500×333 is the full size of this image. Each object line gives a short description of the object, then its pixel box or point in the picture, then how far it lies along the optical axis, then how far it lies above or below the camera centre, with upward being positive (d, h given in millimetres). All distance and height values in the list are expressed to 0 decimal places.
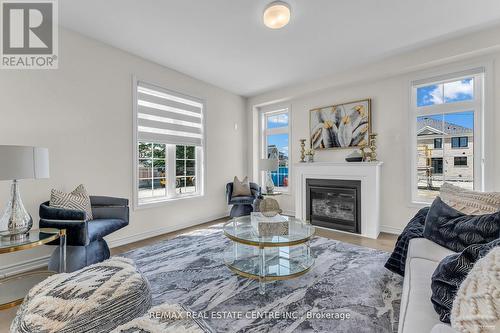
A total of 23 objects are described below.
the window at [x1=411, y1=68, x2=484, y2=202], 3141 +483
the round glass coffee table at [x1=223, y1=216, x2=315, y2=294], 1907 -929
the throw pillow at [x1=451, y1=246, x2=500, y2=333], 660 -431
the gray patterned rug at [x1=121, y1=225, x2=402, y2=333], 1581 -1084
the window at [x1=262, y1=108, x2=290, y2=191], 5046 +550
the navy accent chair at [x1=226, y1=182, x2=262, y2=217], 4250 -701
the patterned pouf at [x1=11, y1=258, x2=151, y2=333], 1088 -708
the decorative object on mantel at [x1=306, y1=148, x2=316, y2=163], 4367 +189
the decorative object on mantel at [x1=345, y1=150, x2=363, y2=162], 3767 +126
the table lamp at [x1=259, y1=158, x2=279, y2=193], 4422 -18
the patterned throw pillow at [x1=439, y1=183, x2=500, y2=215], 1744 -297
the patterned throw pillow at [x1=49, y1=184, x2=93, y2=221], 2447 -372
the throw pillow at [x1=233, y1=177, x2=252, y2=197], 4496 -471
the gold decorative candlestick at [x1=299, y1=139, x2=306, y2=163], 4475 +298
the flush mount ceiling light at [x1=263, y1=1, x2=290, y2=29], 2322 +1590
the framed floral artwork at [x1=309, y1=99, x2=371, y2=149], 3896 +715
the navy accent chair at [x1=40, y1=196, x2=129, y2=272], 2162 -657
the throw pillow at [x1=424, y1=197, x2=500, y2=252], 1480 -450
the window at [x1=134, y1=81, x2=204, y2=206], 3588 +367
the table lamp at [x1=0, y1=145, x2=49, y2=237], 1758 -48
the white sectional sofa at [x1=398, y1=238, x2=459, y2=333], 914 -645
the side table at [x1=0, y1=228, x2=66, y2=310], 1662 -918
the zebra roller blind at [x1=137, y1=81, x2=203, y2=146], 3582 +842
